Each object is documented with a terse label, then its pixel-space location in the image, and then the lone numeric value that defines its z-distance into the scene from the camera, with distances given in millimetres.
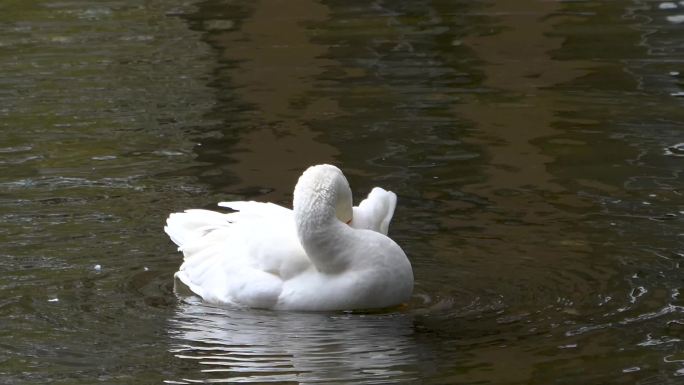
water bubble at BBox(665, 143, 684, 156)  21344
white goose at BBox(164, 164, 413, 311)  15367
